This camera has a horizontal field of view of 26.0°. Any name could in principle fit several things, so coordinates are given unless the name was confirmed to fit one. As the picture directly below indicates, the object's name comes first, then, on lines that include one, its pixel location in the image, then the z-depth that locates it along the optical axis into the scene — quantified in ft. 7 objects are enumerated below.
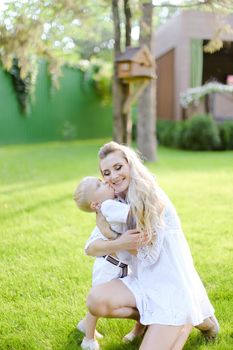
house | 48.78
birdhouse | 26.22
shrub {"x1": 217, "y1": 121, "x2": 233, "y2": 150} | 43.04
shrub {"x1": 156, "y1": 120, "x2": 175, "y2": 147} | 47.57
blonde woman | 7.71
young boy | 7.73
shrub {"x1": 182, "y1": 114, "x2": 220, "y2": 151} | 42.47
